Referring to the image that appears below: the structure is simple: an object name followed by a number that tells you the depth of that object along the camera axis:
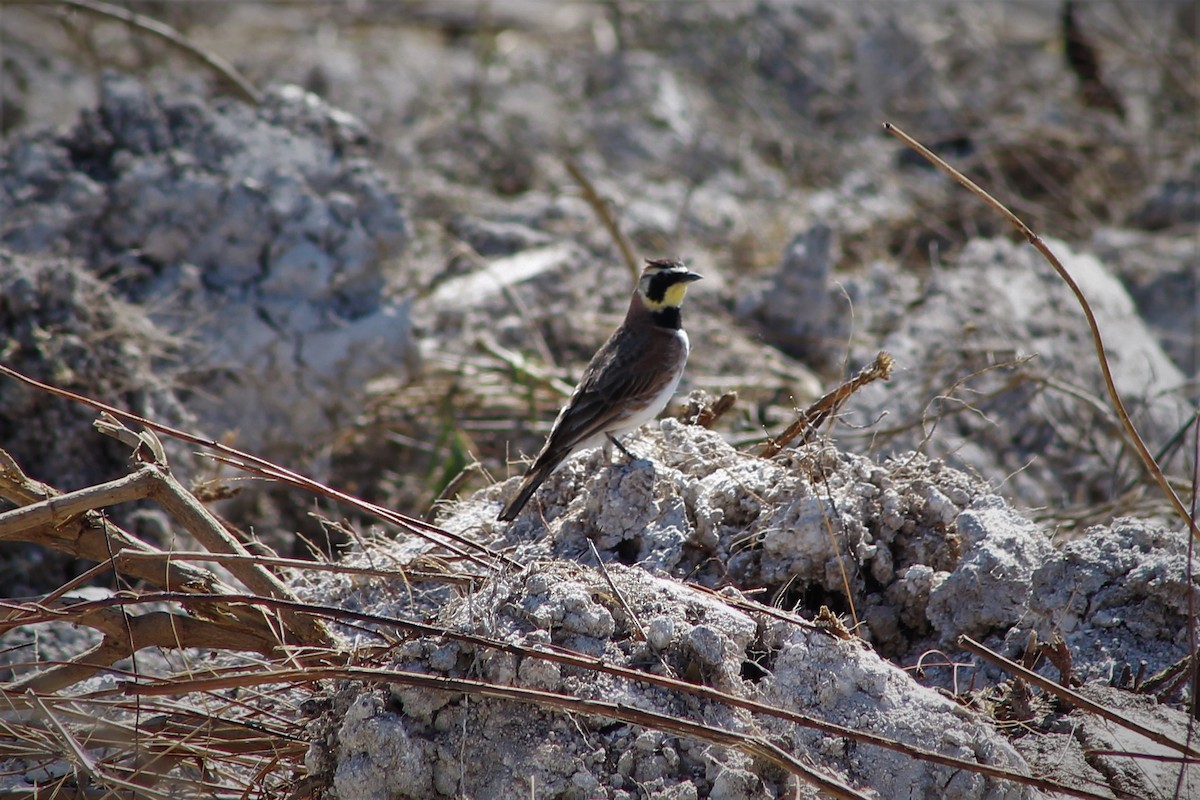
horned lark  8.77
